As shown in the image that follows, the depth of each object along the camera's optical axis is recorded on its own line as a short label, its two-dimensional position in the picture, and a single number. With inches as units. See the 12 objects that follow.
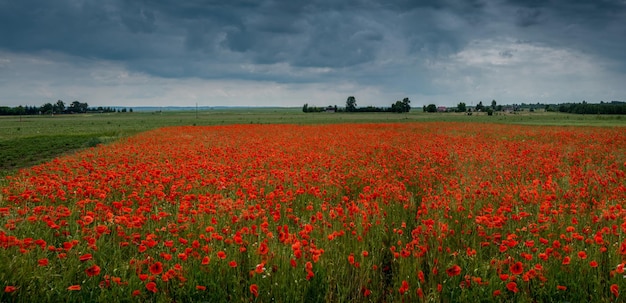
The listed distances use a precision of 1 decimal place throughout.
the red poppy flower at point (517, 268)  132.7
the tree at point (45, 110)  7623.0
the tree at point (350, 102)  7382.9
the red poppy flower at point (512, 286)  129.8
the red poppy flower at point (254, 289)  127.5
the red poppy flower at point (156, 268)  132.3
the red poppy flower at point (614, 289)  123.3
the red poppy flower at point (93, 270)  126.9
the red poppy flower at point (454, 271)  135.9
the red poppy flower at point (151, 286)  126.0
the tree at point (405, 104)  6584.6
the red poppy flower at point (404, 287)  134.5
